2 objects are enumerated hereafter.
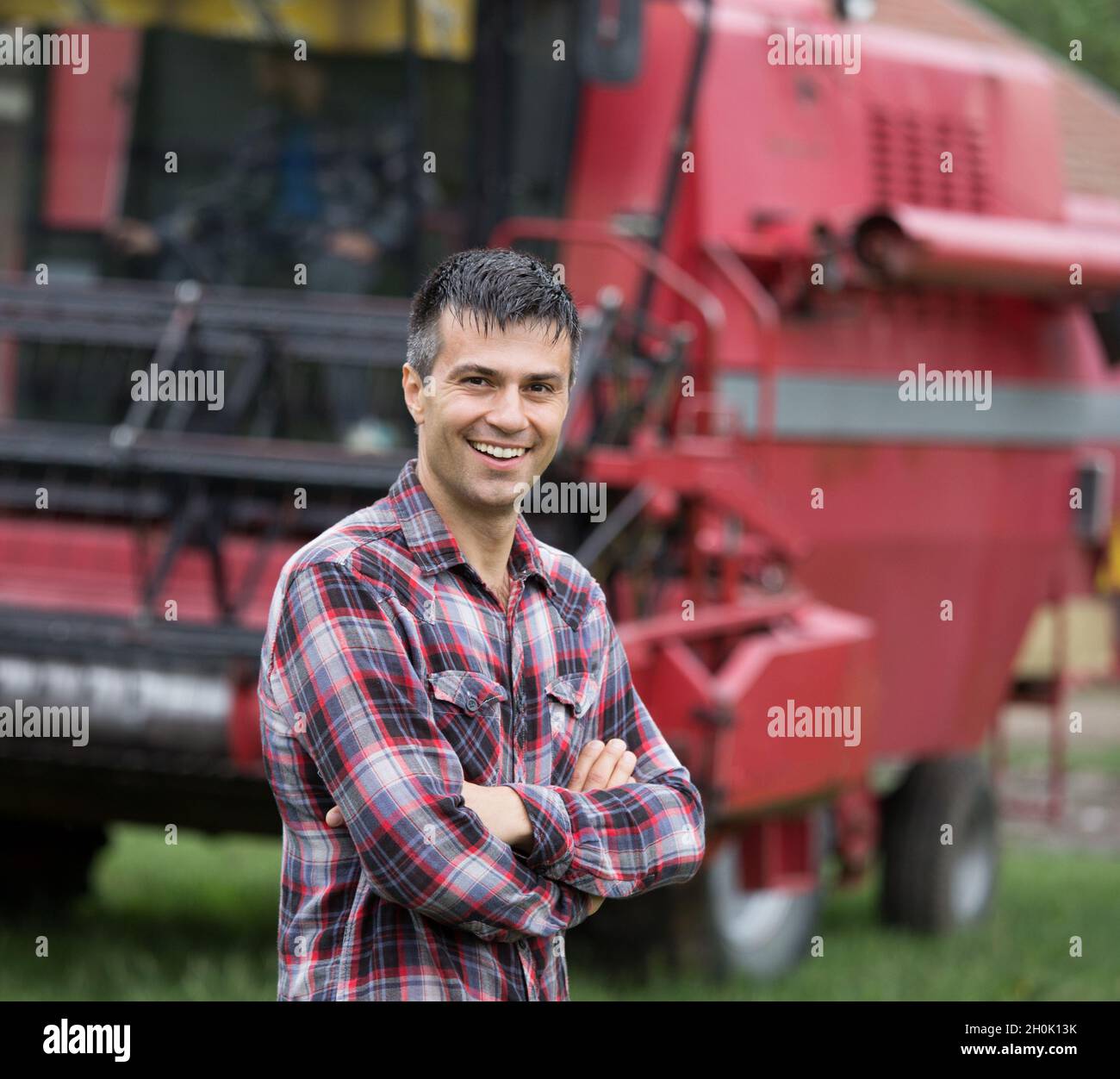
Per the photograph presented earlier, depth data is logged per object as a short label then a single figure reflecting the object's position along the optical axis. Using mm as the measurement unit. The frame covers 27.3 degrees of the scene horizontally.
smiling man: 2686
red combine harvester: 6789
